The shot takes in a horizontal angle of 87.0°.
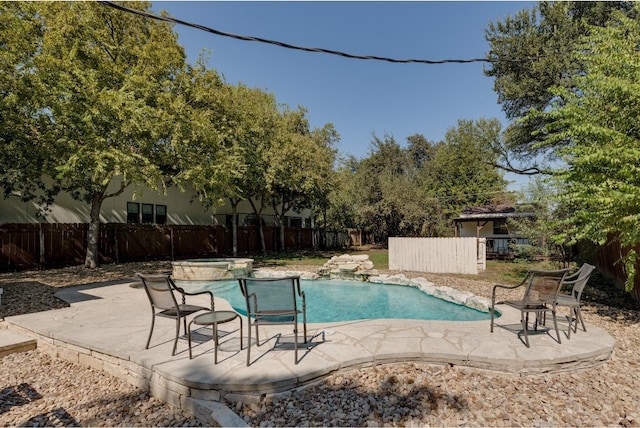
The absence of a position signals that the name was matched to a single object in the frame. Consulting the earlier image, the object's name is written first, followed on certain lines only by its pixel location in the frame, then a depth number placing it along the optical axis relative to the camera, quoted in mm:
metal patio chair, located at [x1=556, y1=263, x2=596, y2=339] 4344
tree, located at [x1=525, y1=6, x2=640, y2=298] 4441
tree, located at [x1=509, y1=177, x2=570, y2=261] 10234
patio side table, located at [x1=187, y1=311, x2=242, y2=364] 3545
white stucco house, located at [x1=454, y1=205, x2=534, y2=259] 18078
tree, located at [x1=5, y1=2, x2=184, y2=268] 9234
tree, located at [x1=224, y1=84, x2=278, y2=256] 14836
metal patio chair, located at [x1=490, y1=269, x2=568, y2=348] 4043
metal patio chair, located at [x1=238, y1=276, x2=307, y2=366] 3637
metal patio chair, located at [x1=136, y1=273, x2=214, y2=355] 3789
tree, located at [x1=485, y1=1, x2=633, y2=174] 13695
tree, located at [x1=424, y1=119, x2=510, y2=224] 32062
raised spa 11320
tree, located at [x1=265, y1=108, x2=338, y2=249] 16453
